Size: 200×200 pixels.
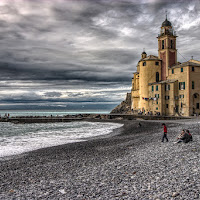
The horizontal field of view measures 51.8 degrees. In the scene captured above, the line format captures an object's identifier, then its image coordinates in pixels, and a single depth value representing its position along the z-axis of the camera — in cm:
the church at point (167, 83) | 4488
